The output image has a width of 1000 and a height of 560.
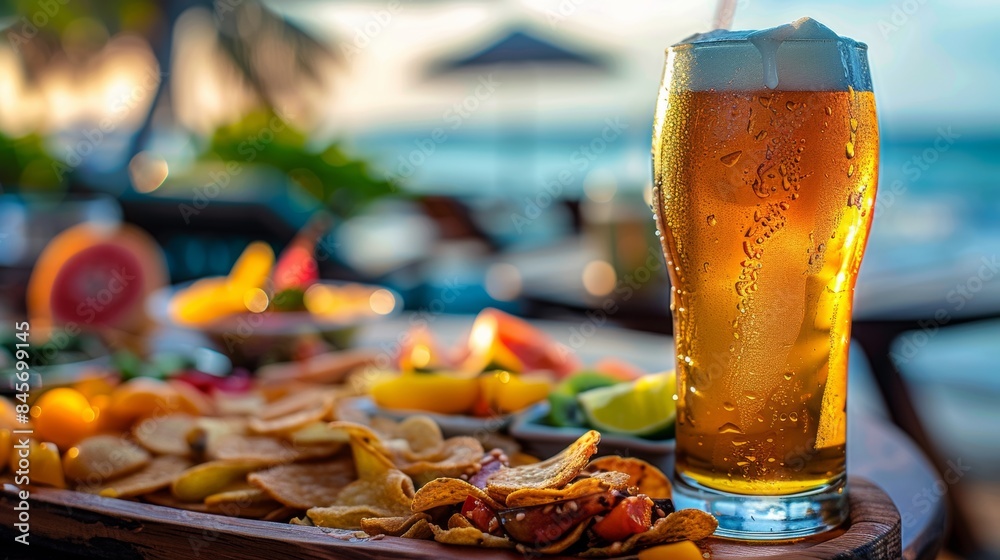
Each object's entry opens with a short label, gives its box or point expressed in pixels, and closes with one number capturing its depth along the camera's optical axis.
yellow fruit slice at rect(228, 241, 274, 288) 0.99
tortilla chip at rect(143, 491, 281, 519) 0.52
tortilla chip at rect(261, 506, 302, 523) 0.51
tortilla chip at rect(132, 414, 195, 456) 0.57
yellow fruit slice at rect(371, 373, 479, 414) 0.61
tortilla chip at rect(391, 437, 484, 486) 0.51
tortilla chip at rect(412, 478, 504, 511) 0.46
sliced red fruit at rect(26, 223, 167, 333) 1.09
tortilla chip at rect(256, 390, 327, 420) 0.61
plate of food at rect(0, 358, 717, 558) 0.45
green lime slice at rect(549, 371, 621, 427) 0.57
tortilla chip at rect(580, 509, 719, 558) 0.44
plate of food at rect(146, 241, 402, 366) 0.87
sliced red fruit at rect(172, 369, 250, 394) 0.72
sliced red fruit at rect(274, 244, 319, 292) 1.08
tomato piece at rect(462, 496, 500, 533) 0.46
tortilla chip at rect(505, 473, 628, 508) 0.45
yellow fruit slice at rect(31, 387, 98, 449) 0.60
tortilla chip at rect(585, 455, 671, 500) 0.50
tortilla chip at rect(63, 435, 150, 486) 0.55
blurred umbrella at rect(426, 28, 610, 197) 8.17
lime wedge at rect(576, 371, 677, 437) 0.55
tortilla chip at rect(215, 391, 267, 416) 0.65
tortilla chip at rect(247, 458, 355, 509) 0.51
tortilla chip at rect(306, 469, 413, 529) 0.49
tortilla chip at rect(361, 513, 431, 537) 0.47
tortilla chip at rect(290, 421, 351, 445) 0.55
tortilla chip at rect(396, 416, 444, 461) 0.55
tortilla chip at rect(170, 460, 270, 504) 0.53
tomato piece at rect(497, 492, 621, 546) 0.45
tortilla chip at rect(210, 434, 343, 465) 0.54
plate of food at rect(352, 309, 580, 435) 0.60
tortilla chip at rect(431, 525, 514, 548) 0.45
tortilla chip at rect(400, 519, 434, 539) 0.46
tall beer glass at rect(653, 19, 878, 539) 0.46
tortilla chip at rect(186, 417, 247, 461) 0.56
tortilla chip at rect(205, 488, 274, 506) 0.51
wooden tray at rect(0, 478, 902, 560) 0.45
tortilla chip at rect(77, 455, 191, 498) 0.53
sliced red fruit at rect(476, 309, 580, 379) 0.74
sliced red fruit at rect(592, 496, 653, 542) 0.45
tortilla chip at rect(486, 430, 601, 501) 0.46
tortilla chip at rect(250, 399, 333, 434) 0.57
